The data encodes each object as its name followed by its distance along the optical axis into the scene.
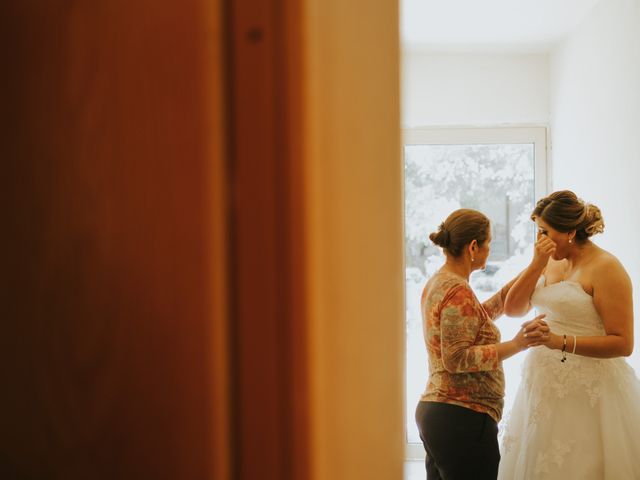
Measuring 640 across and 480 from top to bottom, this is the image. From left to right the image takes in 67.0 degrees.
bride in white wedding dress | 1.86
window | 3.52
